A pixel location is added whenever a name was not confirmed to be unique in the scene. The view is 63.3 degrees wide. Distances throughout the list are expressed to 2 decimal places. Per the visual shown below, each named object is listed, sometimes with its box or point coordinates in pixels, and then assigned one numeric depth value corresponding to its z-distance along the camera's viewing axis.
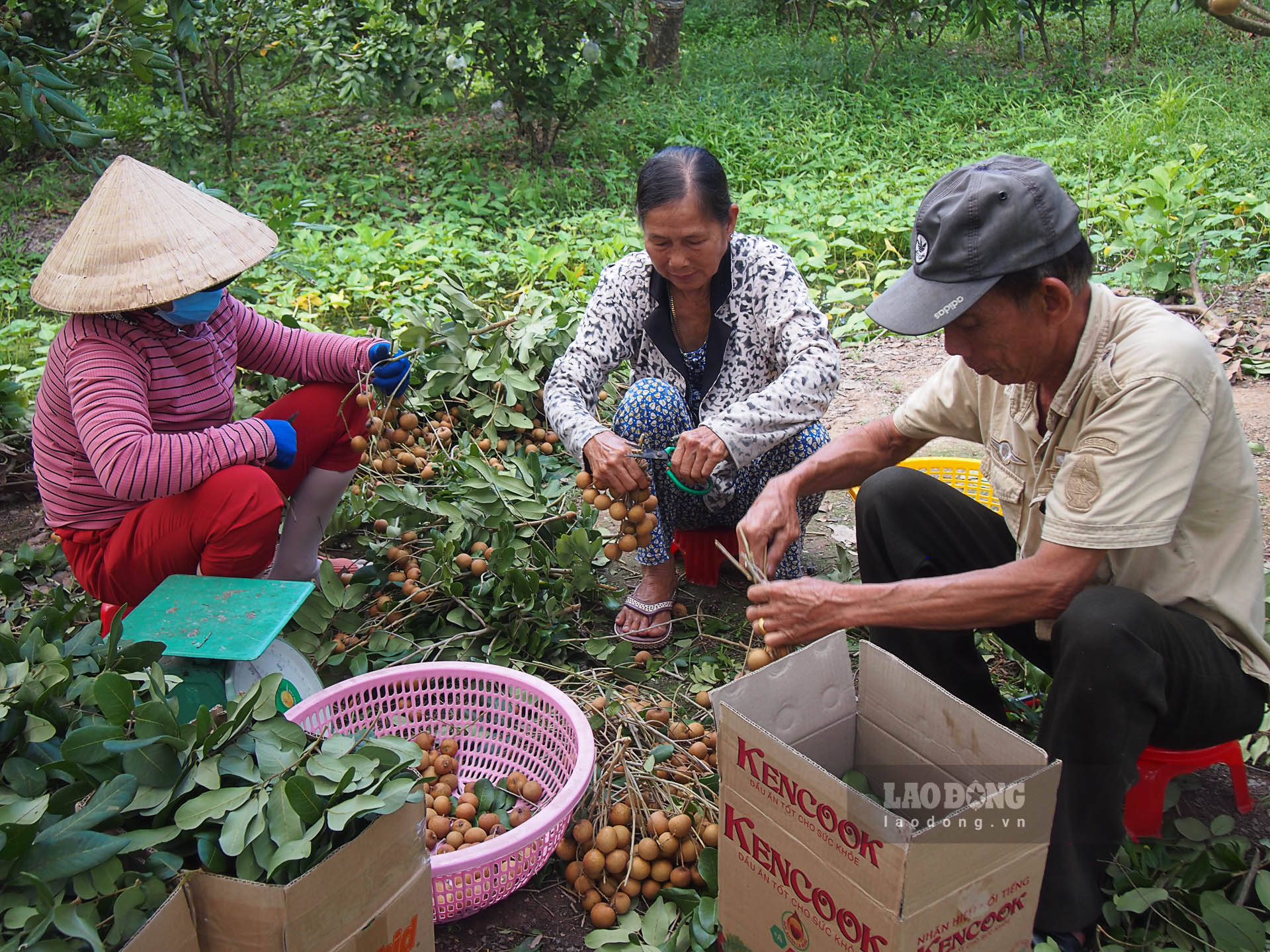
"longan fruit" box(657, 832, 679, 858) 1.87
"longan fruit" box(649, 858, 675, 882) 1.86
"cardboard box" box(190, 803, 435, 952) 1.33
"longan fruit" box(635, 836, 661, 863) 1.85
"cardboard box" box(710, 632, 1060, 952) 1.27
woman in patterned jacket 2.27
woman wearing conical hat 2.08
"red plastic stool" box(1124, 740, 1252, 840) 1.72
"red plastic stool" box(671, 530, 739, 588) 2.74
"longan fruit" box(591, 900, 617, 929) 1.80
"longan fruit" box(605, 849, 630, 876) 1.85
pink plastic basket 1.80
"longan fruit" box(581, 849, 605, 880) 1.84
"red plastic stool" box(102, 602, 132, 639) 2.21
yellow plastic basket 2.85
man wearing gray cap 1.50
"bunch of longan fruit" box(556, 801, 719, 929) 1.85
